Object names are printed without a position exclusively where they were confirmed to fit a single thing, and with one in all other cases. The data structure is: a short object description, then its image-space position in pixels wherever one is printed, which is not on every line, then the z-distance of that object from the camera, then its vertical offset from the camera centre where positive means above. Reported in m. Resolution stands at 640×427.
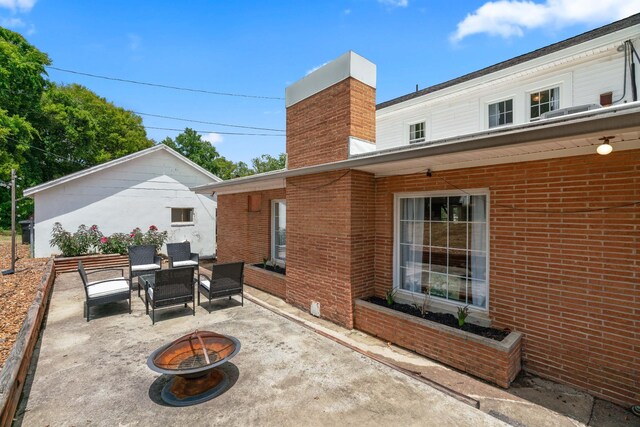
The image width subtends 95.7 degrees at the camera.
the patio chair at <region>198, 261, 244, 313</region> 6.43 -1.52
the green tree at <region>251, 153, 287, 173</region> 35.97 +6.81
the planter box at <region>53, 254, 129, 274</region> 10.59 -1.74
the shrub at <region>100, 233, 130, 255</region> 12.16 -1.20
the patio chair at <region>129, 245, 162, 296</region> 8.54 -1.30
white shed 12.07 +0.74
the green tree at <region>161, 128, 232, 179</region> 37.06 +8.79
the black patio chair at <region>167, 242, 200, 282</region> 9.39 -1.33
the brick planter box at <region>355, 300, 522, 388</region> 3.76 -1.87
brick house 3.45 +0.01
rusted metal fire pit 3.37 -1.78
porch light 2.96 +0.72
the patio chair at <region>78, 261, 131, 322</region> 5.89 -1.59
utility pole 9.11 -0.16
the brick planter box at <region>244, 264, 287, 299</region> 7.60 -1.79
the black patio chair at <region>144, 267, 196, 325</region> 5.77 -1.52
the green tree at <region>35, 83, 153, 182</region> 21.36 +6.60
